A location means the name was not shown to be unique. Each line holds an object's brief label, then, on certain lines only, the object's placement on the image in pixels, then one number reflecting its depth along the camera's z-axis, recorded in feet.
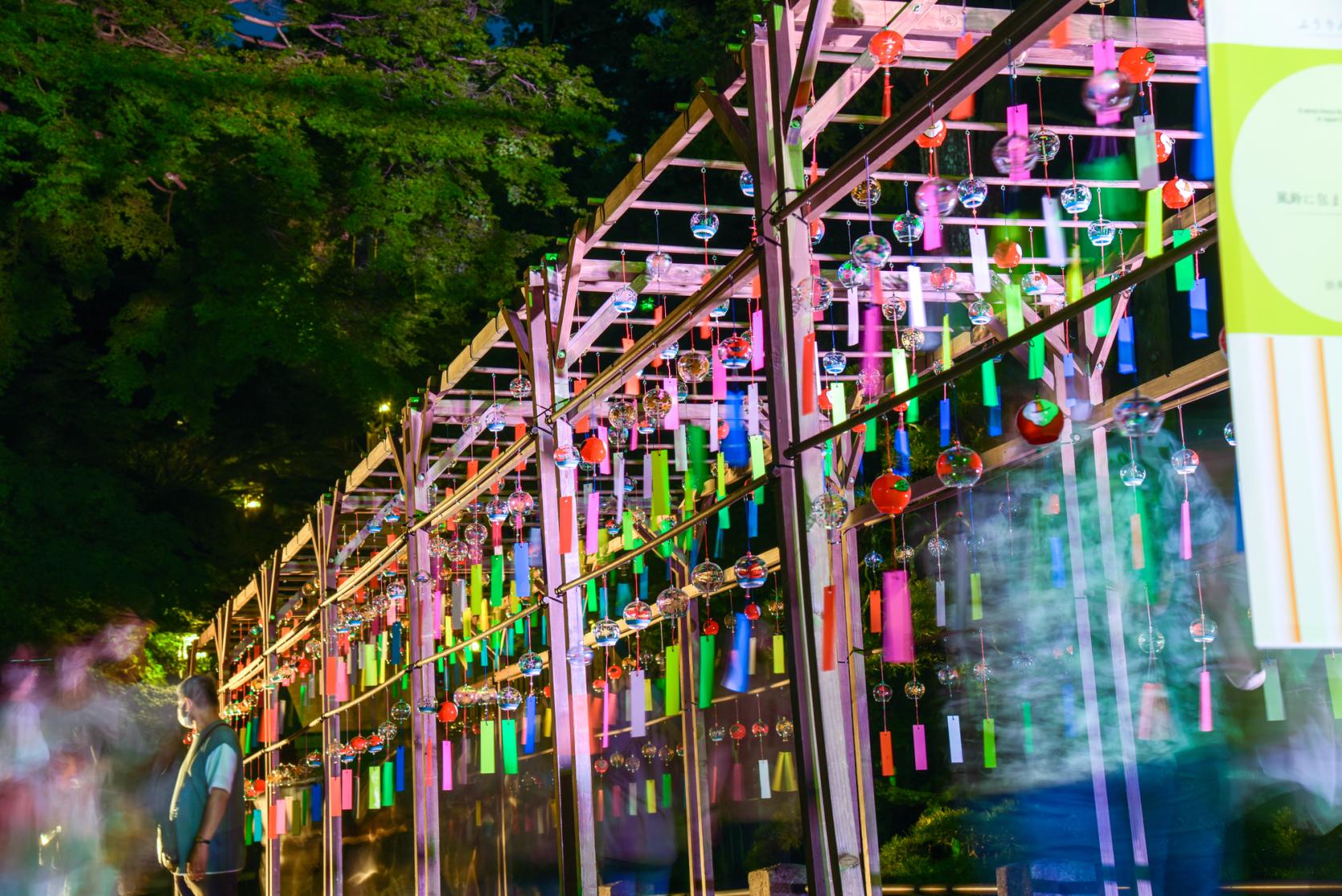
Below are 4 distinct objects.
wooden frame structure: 13.10
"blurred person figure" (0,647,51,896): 25.93
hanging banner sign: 5.74
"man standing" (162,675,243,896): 19.94
